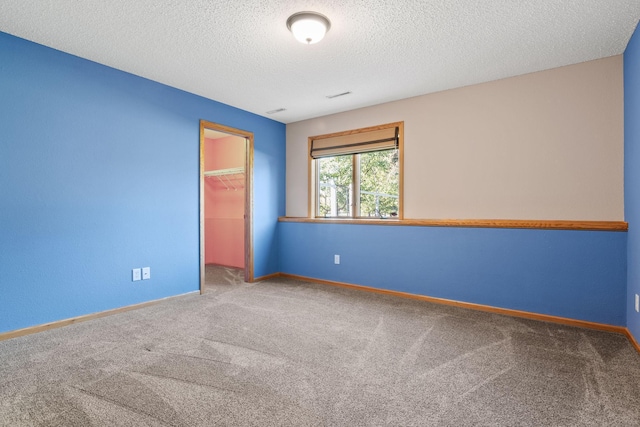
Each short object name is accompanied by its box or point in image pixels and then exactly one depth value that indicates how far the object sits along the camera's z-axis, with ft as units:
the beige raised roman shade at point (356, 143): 12.94
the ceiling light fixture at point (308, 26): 7.06
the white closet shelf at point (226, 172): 17.41
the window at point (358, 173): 13.08
